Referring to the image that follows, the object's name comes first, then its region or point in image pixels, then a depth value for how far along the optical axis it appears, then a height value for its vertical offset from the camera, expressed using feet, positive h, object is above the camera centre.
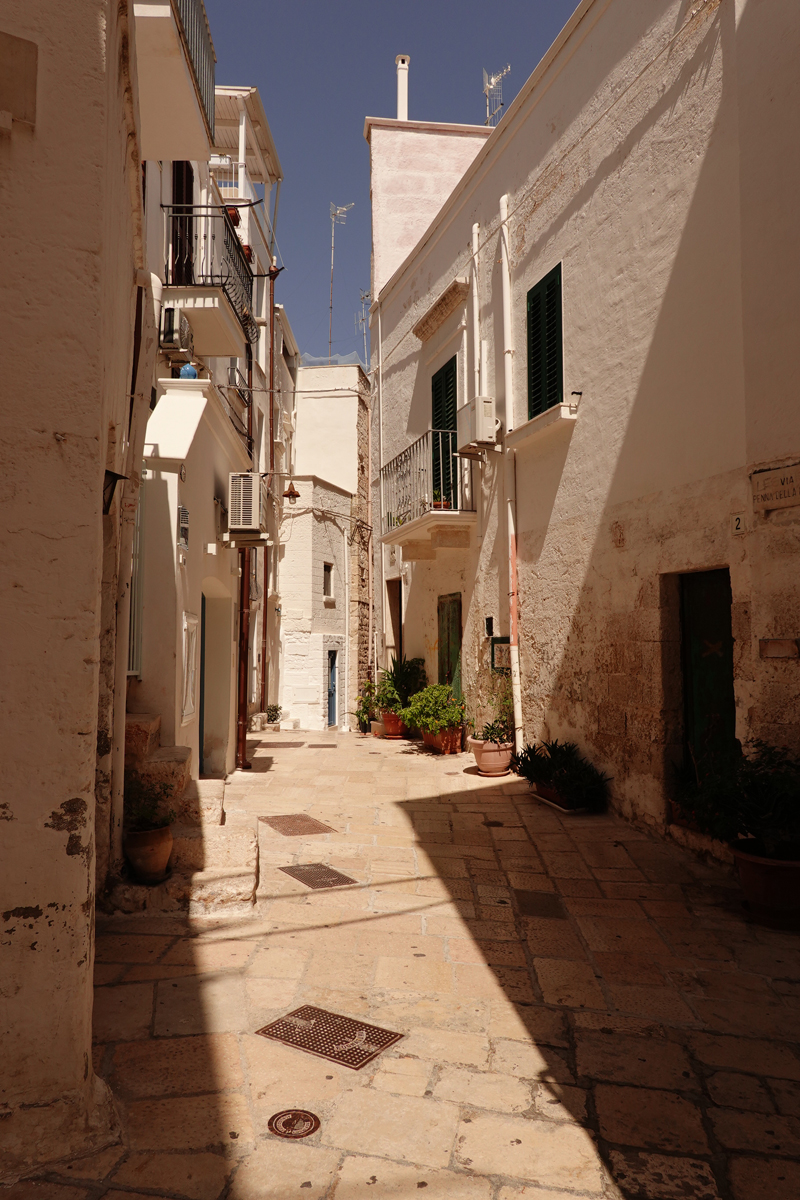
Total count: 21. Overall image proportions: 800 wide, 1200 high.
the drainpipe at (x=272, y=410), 49.07 +14.50
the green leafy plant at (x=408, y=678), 42.09 -2.00
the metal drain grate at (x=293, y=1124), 8.43 -5.11
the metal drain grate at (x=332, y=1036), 10.09 -5.13
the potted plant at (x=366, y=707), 46.29 -3.91
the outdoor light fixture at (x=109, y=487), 13.08 +2.52
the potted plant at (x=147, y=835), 14.80 -3.56
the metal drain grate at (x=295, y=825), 20.71 -4.88
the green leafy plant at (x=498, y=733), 29.89 -3.50
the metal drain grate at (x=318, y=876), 16.74 -4.99
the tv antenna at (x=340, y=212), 81.82 +43.30
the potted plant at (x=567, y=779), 23.75 -4.24
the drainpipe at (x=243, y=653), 30.78 -0.52
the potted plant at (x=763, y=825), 14.67 -3.47
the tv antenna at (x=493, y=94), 55.72 +37.93
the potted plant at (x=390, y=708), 41.98 -3.57
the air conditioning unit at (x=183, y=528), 20.26 +2.82
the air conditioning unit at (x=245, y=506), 28.27 +4.68
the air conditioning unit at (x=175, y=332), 24.72 +9.44
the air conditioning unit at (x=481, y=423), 32.12 +8.57
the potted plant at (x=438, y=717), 35.19 -3.41
